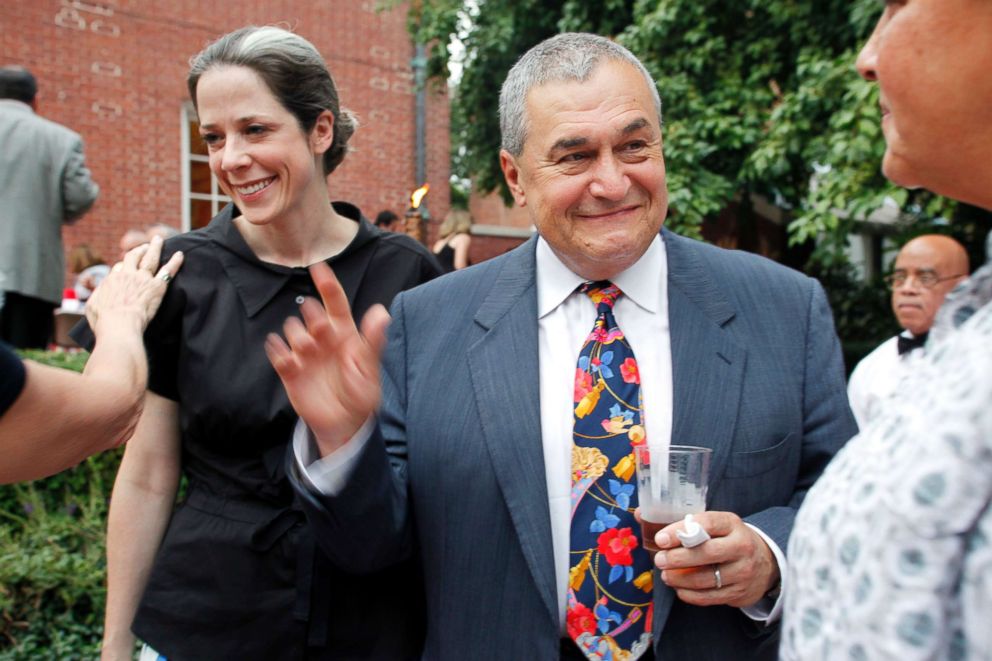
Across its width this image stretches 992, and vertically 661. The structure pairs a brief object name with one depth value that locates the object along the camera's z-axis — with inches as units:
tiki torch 323.3
